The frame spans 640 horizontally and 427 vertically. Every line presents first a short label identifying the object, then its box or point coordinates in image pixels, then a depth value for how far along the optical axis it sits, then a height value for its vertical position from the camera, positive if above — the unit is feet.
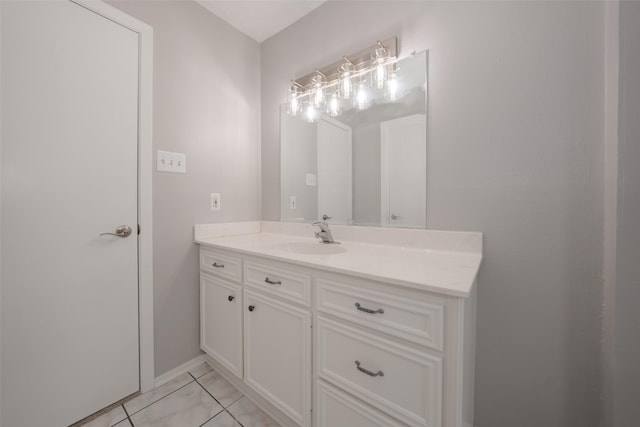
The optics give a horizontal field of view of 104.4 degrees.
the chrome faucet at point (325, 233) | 5.03 -0.45
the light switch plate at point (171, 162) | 4.77 +0.96
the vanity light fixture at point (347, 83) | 4.43 +2.63
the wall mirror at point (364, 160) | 4.25 +1.06
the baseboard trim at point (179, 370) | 4.85 -3.29
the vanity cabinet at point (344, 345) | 2.40 -1.64
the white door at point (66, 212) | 3.38 -0.04
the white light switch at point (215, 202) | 5.66 +0.20
